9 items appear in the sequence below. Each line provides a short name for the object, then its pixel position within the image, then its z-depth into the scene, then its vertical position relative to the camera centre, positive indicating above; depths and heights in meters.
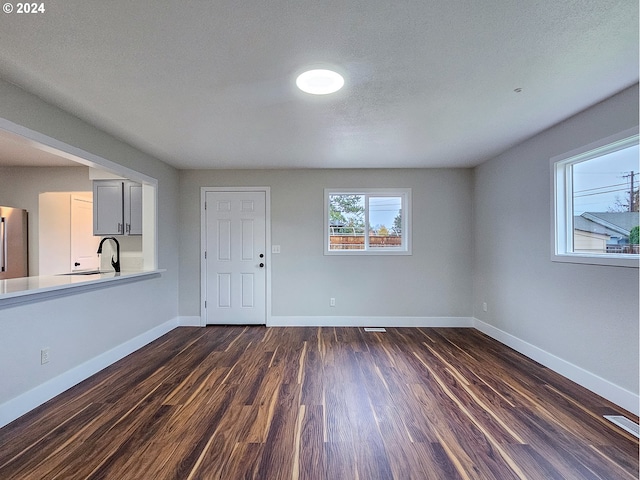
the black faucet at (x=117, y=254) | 4.18 -0.25
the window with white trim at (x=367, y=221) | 4.74 +0.28
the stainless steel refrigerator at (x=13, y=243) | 4.07 -0.06
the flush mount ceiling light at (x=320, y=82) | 2.06 +1.11
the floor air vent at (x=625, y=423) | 2.02 -1.27
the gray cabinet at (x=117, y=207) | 4.02 +0.42
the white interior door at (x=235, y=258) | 4.70 -0.29
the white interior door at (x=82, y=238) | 4.78 +0.02
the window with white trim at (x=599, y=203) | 2.40 +0.32
